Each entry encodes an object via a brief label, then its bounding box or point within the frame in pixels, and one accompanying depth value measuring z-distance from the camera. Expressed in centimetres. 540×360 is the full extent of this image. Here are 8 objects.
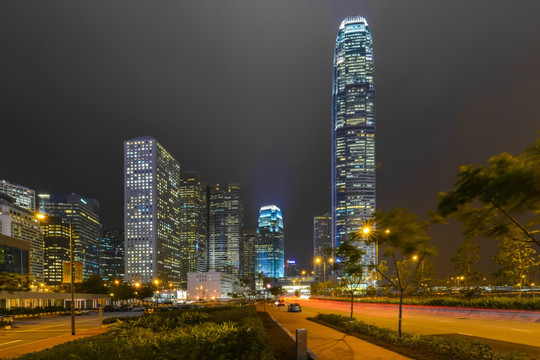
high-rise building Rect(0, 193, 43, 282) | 17325
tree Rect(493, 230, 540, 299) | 3916
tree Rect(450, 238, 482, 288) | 4875
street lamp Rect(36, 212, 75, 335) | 2167
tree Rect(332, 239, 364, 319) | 2121
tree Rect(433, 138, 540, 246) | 597
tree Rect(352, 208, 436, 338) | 1318
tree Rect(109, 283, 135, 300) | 8204
